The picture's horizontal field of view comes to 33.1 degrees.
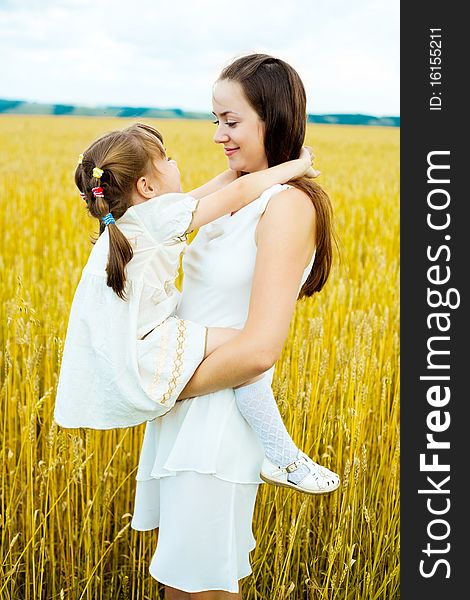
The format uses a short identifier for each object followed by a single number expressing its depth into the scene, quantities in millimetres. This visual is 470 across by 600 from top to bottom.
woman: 1389
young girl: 1413
